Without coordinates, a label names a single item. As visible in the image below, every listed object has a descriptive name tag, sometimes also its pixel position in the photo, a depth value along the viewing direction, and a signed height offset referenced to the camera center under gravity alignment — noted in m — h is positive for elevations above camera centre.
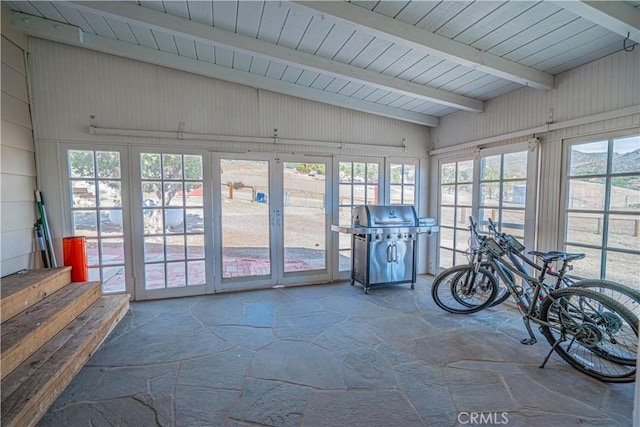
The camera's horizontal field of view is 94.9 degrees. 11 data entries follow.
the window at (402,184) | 4.73 +0.21
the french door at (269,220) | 3.95 -0.33
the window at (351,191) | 4.48 +0.09
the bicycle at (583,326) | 2.12 -1.02
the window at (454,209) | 4.19 -0.18
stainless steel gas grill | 3.96 -0.61
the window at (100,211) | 3.39 -0.18
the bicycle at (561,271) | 2.14 -0.63
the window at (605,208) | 2.51 -0.10
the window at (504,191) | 3.45 +0.08
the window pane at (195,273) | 3.84 -1.01
